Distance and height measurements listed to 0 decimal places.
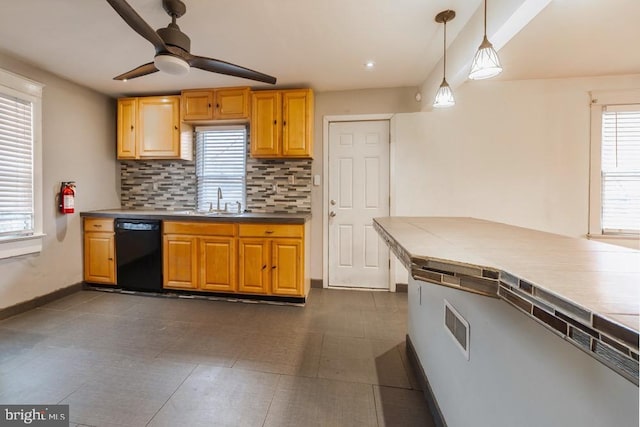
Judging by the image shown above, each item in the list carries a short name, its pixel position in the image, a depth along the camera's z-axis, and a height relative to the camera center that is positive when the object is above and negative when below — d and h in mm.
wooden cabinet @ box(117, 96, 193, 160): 3314 +929
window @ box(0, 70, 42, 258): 2500 +369
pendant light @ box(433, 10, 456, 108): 1913 +830
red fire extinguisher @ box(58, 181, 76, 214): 2975 +83
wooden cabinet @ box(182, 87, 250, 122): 3148 +1191
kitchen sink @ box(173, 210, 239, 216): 3439 -76
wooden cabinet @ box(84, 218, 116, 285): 3199 -544
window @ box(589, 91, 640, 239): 2779 +464
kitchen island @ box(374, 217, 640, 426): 451 -214
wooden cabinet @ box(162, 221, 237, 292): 2971 -553
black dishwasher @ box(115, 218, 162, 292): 3068 -542
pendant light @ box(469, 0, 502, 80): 1380 +745
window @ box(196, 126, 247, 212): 3498 +557
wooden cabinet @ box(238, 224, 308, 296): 2885 -560
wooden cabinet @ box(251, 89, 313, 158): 3092 +961
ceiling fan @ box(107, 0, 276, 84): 1580 +1039
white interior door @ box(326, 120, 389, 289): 3328 +102
